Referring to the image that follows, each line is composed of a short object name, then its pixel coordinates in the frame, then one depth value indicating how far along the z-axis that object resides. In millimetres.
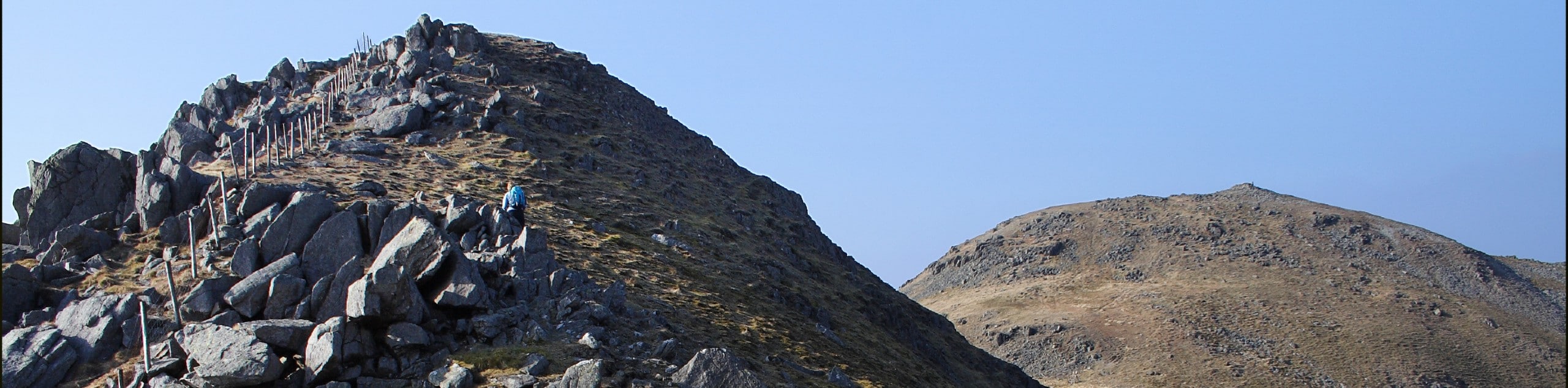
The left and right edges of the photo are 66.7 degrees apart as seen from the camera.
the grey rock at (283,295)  27766
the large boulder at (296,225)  30328
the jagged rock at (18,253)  33188
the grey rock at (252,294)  27828
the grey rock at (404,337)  26850
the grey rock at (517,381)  25656
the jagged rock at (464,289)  28219
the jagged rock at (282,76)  63812
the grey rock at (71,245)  32031
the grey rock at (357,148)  48844
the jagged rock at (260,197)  32594
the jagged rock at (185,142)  47312
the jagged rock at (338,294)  27719
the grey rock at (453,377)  25844
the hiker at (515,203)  35781
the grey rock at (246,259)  29578
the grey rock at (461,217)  33719
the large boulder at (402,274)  26438
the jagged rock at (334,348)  25562
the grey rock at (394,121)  54375
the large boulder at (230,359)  24859
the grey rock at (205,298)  28016
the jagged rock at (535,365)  26250
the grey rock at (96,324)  27438
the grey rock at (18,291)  29156
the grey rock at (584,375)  25062
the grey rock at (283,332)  25734
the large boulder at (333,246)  29672
